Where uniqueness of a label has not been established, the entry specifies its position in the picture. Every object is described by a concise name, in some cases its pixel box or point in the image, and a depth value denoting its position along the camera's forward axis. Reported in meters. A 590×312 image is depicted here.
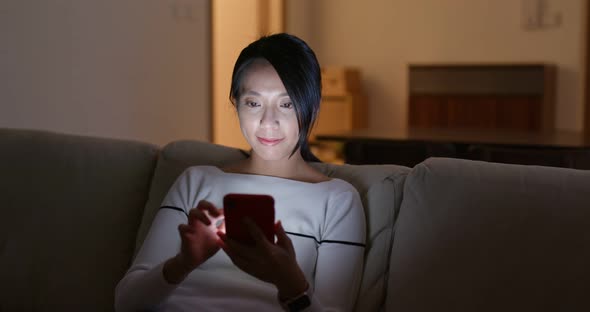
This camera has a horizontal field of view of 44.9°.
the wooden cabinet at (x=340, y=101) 7.18
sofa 1.33
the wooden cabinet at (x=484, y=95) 6.64
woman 1.32
